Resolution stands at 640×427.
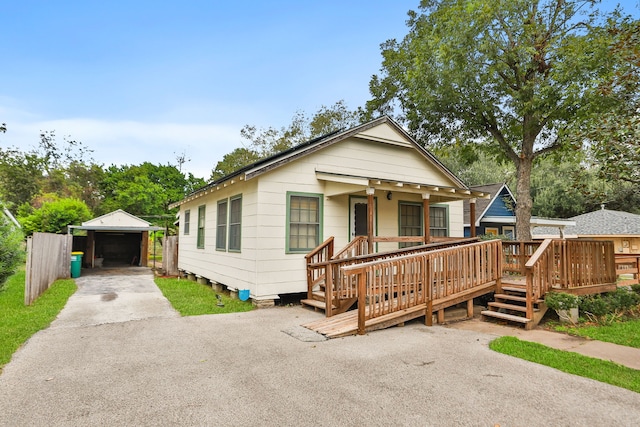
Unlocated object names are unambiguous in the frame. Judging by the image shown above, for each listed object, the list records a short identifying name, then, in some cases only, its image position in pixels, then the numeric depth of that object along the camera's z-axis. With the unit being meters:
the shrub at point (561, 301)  6.38
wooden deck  5.97
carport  17.25
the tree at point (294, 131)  26.70
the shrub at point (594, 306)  7.05
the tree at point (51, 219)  19.28
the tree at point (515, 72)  10.23
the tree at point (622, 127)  4.98
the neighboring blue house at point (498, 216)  20.37
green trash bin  14.04
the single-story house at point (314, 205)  7.80
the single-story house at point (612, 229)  21.33
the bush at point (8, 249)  5.87
